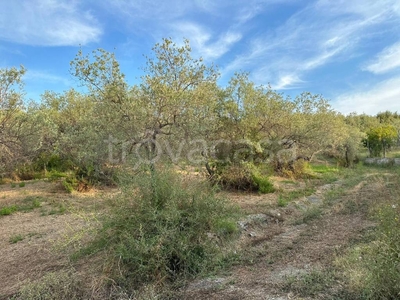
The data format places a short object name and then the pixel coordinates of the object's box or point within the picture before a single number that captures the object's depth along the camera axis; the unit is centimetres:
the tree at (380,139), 2417
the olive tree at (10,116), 728
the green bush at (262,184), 1013
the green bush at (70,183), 1021
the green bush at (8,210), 791
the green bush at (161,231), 349
